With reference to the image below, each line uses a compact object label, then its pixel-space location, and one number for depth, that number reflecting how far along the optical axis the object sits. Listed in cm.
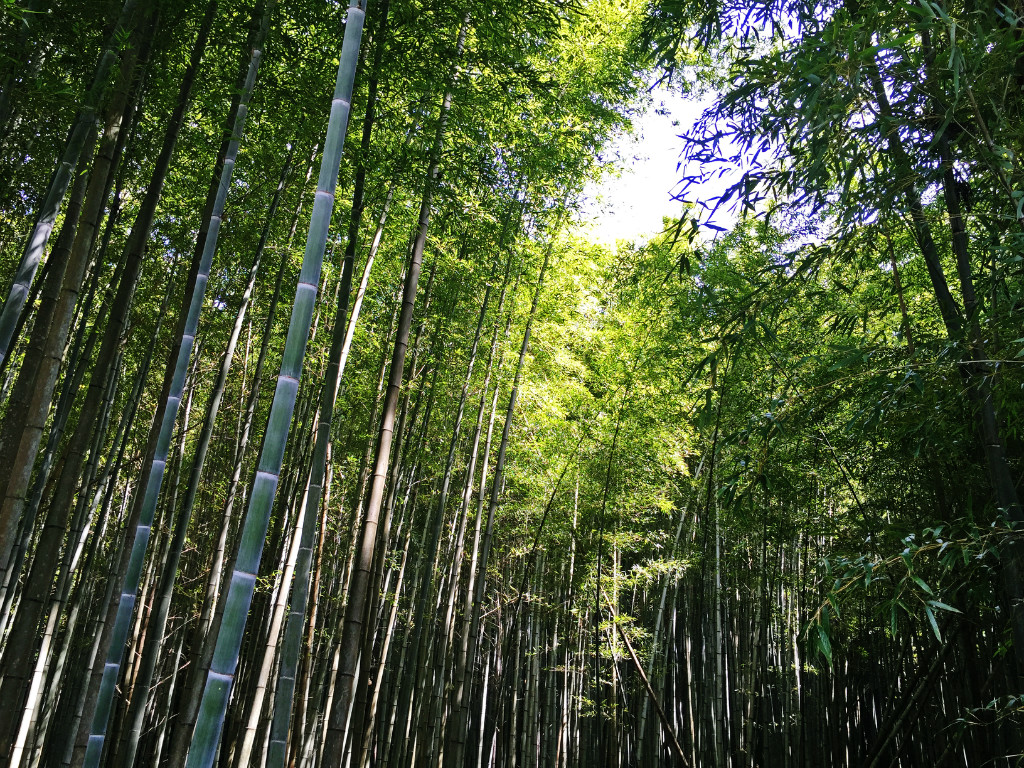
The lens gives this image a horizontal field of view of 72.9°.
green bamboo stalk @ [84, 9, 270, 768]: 265
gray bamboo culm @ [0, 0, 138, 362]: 255
